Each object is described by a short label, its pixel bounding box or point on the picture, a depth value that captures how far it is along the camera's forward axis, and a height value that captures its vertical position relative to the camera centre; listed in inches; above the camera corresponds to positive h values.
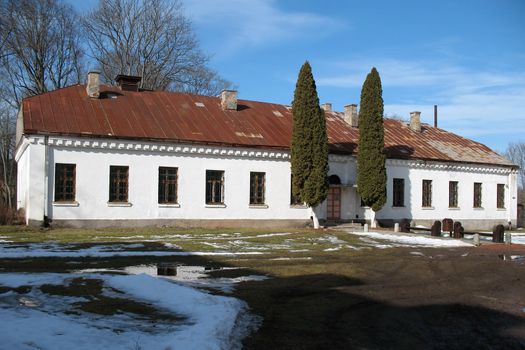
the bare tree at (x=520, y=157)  3129.9 +215.5
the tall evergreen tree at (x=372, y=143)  1039.6 +91.4
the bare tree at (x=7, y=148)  1640.0 +116.7
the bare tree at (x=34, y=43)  1453.0 +392.4
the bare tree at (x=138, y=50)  1701.5 +427.0
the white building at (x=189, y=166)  855.1 +42.8
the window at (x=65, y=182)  847.7 +8.3
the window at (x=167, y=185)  927.8 +6.6
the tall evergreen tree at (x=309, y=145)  962.1 +79.7
